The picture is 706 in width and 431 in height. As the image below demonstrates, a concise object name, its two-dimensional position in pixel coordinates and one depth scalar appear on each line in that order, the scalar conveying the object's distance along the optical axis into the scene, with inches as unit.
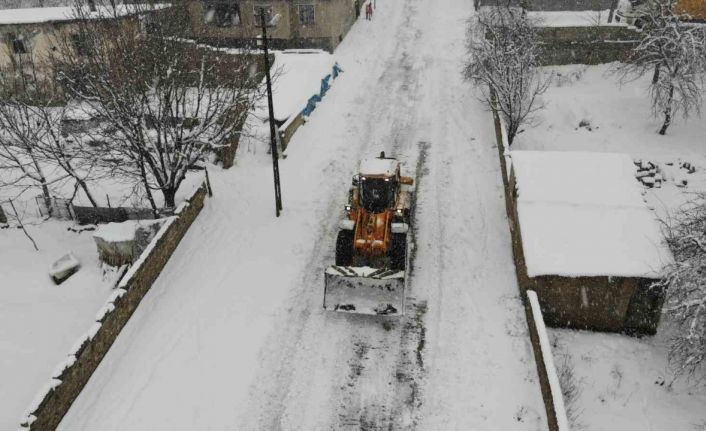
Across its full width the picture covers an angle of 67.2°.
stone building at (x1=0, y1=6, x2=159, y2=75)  1082.7
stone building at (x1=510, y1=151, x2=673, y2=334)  471.5
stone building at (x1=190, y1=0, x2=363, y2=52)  1200.2
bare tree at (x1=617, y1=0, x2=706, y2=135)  836.0
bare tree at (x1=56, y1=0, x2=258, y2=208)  563.8
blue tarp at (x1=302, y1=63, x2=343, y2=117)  901.2
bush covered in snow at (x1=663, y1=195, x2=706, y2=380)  410.0
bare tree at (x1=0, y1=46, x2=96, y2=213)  638.5
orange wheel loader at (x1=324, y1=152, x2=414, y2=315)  478.9
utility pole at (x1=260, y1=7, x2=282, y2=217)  553.3
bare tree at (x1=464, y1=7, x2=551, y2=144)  756.6
